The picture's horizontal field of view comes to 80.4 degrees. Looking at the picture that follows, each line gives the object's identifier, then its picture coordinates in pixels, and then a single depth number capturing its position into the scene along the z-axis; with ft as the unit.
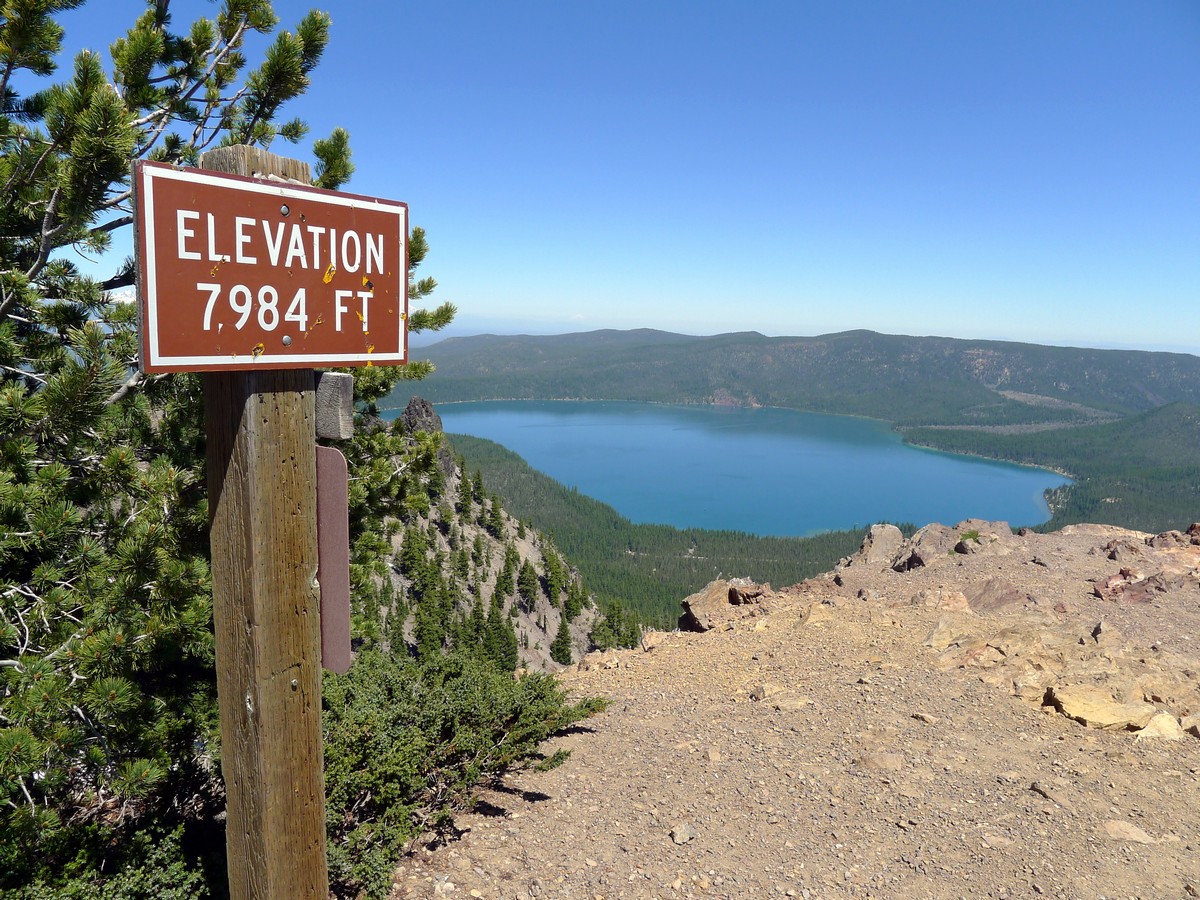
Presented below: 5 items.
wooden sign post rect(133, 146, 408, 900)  5.76
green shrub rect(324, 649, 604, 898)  12.50
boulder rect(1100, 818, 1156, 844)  14.87
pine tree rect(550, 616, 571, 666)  154.81
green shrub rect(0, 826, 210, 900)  9.41
